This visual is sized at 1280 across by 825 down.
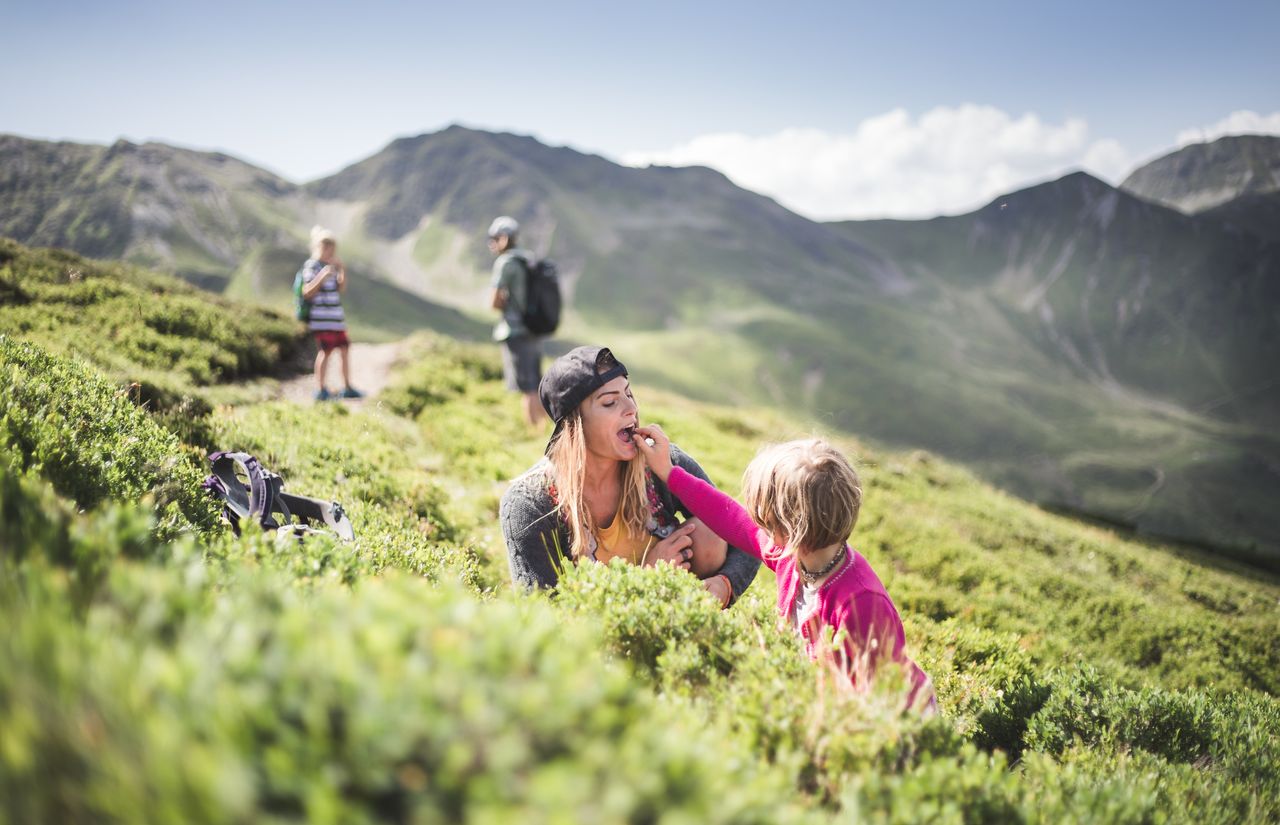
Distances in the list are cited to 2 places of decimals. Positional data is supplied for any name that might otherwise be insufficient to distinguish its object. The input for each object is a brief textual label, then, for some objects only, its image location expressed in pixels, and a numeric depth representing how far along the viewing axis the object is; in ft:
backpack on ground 15.29
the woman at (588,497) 14.69
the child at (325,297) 36.32
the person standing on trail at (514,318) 38.14
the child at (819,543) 11.57
